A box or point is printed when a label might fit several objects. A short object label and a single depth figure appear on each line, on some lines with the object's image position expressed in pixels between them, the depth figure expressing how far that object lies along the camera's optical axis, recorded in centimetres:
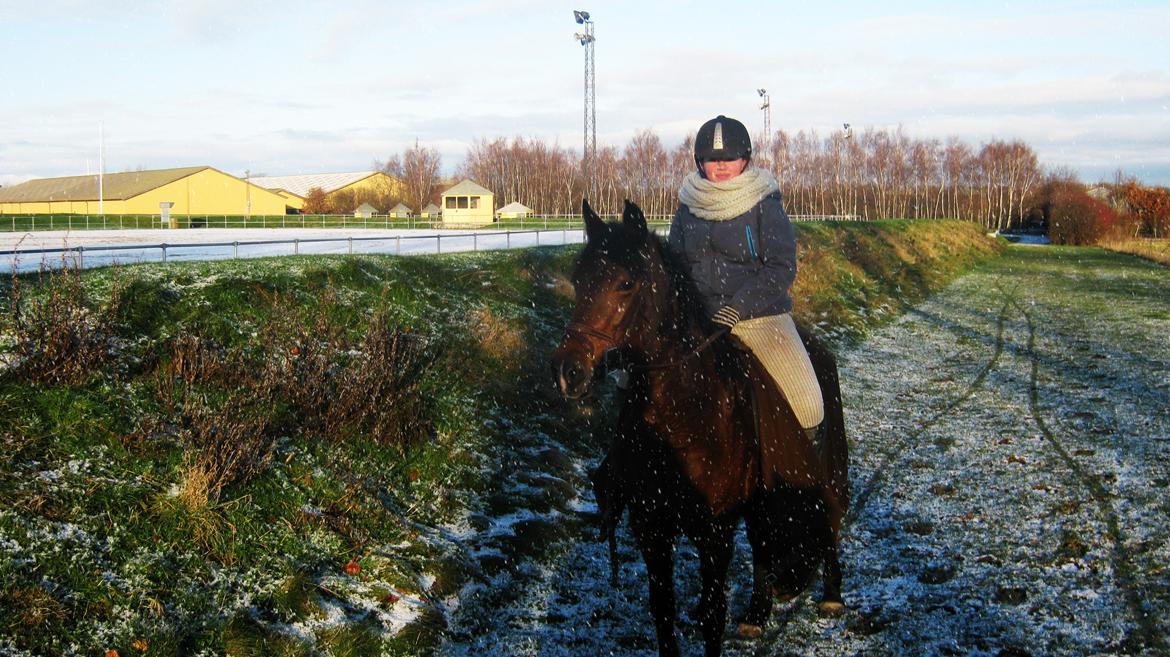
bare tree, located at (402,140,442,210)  10881
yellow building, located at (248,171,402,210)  10262
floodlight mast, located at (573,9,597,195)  3481
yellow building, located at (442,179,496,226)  7256
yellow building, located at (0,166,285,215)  8156
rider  502
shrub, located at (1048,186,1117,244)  6569
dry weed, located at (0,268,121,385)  666
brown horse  414
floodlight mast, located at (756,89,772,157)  5296
